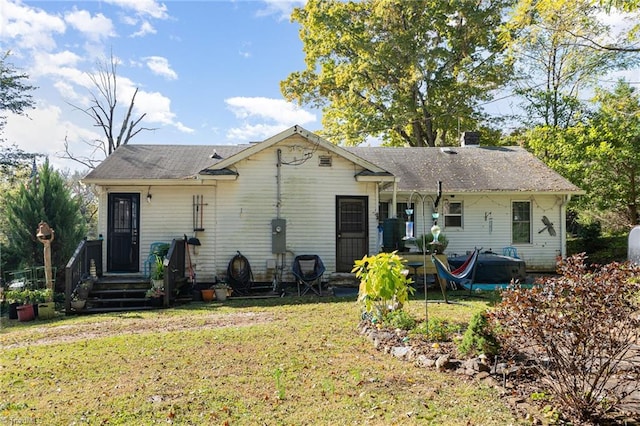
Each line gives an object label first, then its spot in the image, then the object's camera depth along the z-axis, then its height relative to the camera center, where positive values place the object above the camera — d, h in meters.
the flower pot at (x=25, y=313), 8.87 -1.74
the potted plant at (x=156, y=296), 9.63 -1.51
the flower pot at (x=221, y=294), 10.47 -1.61
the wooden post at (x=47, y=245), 9.45 -0.36
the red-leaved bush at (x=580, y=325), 3.32 -0.77
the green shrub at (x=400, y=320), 6.30 -1.39
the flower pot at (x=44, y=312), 8.95 -1.73
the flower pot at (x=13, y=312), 9.09 -1.76
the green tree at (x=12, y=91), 18.08 +5.87
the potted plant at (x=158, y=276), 9.81 -1.09
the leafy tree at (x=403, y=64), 22.22 +8.75
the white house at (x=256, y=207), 11.47 +0.58
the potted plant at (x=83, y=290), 9.38 -1.35
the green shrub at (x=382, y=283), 6.45 -0.84
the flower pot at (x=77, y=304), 9.28 -1.63
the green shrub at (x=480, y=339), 4.65 -1.21
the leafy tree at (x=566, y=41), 9.90 +4.97
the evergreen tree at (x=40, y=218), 11.95 +0.30
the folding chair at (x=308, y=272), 10.96 -1.16
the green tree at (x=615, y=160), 15.98 +2.56
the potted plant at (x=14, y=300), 9.09 -1.53
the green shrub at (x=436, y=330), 5.63 -1.40
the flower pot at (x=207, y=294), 10.45 -1.61
